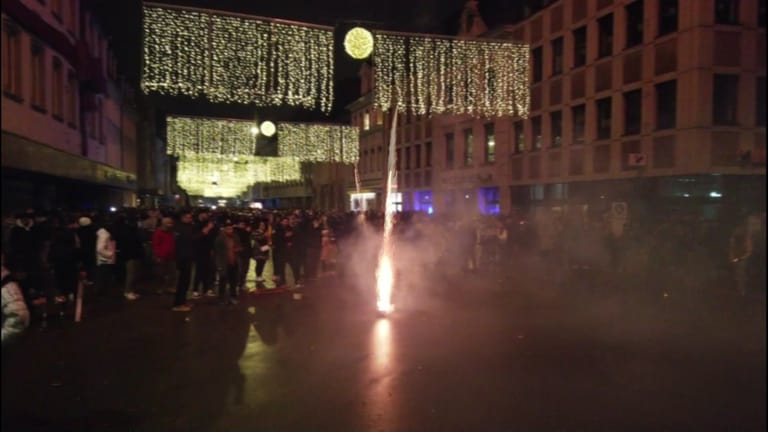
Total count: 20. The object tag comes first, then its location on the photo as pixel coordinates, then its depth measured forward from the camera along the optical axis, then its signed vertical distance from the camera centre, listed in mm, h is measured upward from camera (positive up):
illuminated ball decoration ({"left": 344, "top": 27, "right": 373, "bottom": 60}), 11242 +2944
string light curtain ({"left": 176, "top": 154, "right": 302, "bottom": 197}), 45688 +2372
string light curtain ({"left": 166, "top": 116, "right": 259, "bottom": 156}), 29750 +3364
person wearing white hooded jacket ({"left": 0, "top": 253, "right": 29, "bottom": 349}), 3277 -615
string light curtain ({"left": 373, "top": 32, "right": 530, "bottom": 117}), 14219 +3312
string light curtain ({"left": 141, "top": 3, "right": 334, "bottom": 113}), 11492 +2994
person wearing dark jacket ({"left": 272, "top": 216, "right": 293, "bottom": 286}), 12858 -988
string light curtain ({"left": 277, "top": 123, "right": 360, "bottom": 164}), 32406 +3286
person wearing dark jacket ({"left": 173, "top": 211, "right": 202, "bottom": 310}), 10430 -910
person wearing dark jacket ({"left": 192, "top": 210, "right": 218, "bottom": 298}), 10898 -961
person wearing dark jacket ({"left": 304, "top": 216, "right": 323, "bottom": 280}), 13602 -996
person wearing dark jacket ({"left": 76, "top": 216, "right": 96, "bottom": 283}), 10941 -743
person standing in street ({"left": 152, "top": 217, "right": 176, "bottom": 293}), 12422 -984
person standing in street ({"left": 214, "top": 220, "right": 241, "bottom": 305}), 11180 -1117
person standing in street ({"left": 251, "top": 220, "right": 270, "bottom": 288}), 13406 -1100
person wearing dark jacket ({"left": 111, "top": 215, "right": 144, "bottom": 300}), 11789 -934
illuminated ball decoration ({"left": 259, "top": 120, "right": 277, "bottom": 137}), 27734 +3337
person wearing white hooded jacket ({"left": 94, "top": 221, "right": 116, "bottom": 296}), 11172 -1020
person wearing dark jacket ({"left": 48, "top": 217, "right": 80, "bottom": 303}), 9398 -921
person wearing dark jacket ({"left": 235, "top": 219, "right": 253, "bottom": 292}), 12136 -1008
